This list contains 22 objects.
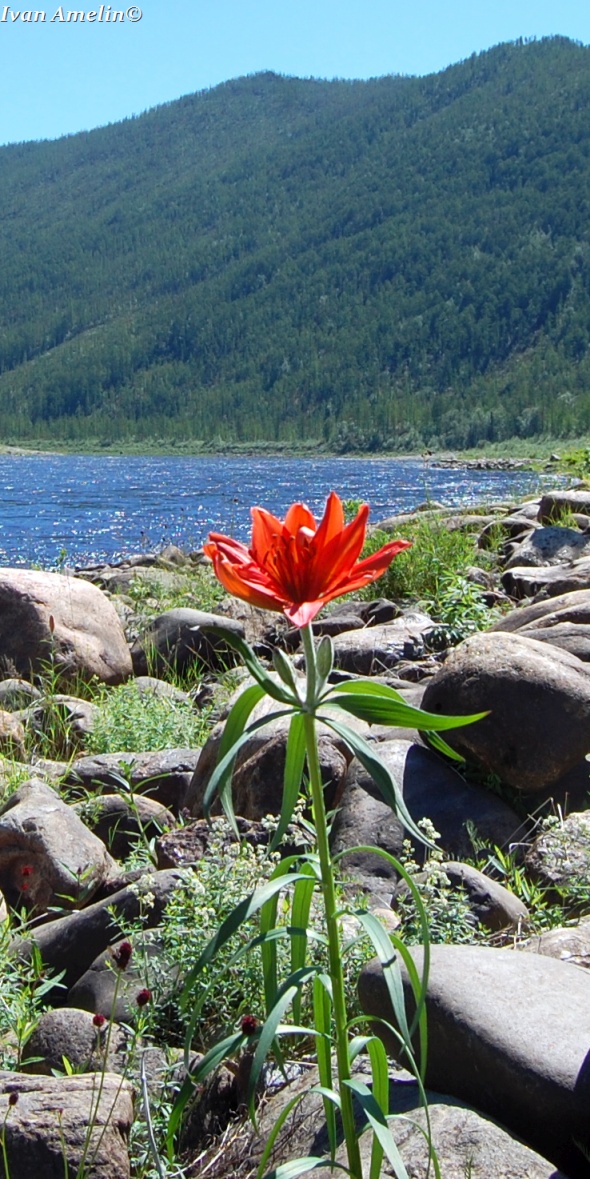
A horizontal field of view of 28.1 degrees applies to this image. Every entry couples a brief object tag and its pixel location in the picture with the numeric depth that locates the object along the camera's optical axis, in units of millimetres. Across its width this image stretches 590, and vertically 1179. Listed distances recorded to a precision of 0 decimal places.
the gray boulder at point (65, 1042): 2387
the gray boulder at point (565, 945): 2414
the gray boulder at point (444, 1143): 1726
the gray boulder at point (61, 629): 6469
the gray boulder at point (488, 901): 2703
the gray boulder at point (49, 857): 3375
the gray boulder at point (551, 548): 7555
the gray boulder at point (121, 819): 3904
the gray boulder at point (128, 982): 2422
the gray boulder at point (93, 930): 2914
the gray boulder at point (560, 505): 8781
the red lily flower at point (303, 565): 1293
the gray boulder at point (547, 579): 6059
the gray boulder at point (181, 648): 6762
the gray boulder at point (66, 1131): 1938
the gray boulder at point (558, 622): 4352
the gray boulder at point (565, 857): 2895
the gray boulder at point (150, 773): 4242
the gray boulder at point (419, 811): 3277
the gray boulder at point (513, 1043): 1849
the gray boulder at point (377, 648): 5387
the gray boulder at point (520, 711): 3453
